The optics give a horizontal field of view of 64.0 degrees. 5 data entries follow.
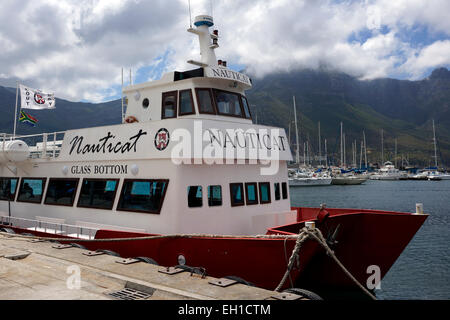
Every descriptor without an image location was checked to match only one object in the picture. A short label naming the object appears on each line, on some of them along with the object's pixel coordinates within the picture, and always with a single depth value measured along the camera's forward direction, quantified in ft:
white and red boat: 26.48
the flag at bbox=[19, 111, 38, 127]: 51.80
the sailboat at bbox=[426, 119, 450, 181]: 349.59
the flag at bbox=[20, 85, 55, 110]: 50.93
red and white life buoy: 37.93
